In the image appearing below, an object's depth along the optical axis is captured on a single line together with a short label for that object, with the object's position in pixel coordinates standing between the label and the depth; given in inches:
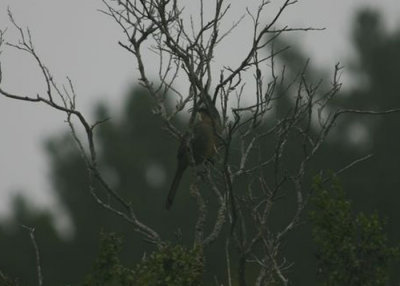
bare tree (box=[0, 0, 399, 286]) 652.7
